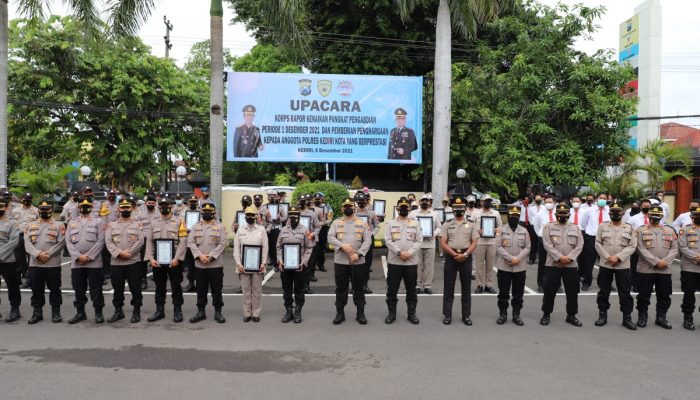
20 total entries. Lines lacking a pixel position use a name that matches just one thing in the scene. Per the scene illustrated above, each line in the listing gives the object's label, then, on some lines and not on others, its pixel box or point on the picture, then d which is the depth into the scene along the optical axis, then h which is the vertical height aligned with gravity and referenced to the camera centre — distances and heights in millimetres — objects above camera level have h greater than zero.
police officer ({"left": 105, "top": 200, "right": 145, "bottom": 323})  8312 -1163
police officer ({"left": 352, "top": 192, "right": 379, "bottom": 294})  10805 -796
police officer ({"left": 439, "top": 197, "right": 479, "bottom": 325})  8289 -1068
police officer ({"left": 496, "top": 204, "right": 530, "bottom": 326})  8305 -1185
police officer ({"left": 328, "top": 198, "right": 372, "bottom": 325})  8305 -1053
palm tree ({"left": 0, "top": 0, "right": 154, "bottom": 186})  14055 +4250
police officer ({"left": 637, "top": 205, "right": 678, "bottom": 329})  8172 -1183
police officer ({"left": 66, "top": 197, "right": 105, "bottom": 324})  8250 -1136
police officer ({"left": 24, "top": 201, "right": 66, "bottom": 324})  8250 -1185
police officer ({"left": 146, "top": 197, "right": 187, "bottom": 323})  8383 -1134
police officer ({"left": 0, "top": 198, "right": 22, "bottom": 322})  8406 -1242
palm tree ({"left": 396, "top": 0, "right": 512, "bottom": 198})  15836 +2942
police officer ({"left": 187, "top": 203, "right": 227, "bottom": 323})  8367 -1173
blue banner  17406 +2005
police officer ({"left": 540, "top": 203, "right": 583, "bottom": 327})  8250 -1161
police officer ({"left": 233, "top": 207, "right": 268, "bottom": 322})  8336 -1352
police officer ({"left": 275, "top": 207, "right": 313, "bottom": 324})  8383 -1333
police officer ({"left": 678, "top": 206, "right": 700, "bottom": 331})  8109 -1157
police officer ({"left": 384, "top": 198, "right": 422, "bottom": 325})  8391 -1101
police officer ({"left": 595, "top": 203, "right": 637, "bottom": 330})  8172 -1097
